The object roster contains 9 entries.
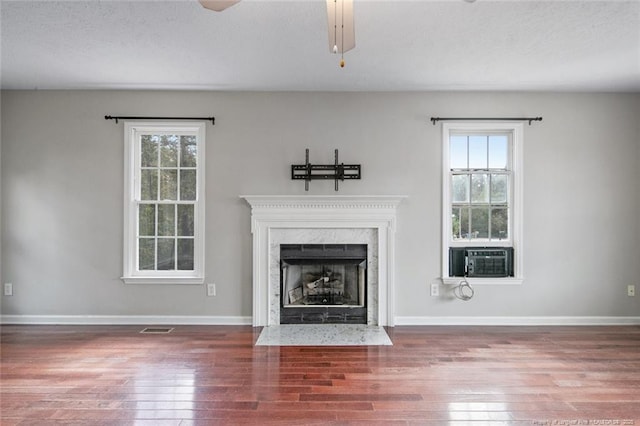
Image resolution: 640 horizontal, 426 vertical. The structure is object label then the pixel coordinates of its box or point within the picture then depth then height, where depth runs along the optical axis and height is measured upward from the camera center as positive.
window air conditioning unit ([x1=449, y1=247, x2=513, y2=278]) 4.03 -0.52
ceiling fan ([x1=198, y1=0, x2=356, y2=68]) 1.83 +1.01
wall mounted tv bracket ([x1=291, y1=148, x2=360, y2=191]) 4.01 +0.46
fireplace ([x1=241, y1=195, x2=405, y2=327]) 4.00 -0.25
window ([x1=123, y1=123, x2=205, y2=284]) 4.11 +0.12
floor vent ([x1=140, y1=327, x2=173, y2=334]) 3.78 -1.20
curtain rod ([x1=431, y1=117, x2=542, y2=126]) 4.01 +1.02
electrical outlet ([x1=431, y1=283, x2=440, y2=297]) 4.07 -0.83
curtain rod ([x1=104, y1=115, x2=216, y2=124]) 4.01 +1.01
